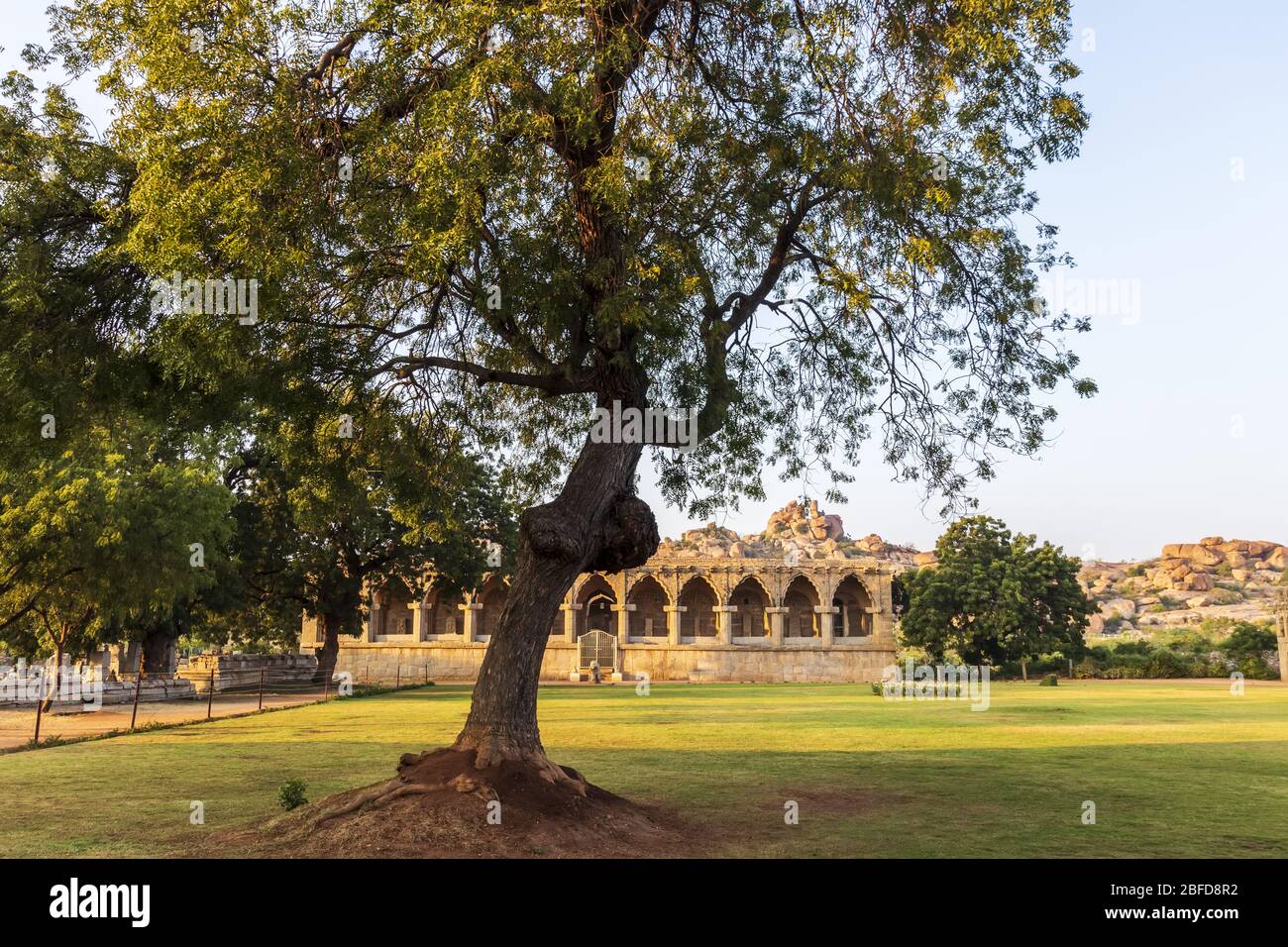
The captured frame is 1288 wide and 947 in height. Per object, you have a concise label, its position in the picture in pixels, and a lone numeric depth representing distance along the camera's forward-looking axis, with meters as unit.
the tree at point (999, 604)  42.78
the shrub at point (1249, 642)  44.44
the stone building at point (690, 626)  47.34
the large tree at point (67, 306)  9.18
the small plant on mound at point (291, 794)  9.48
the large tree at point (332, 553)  33.97
